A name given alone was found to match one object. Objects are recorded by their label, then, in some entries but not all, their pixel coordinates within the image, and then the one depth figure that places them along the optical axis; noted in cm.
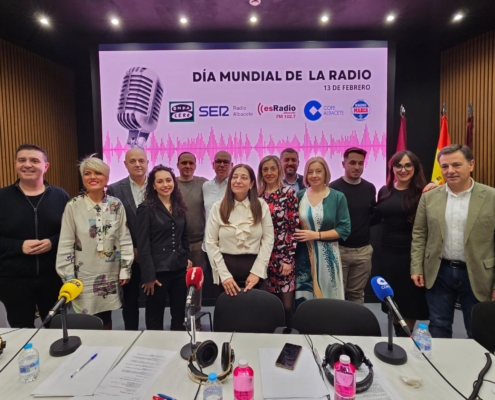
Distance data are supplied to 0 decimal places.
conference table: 117
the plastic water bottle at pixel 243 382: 106
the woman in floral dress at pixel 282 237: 243
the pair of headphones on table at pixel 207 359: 123
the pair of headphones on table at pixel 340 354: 126
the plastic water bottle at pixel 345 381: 106
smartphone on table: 132
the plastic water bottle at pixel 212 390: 109
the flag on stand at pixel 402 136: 407
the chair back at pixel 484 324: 168
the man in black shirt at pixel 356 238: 274
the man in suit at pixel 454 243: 206
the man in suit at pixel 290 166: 324
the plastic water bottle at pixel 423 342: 140
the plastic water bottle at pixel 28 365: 123
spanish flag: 396
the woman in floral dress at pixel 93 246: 216
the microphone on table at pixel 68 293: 138
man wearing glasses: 317
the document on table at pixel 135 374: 117
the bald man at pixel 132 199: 262
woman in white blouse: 227
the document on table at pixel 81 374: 117
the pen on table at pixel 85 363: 127
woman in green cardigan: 245
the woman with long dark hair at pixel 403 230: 247
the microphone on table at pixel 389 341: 131
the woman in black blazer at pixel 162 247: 231
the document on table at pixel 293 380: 115
